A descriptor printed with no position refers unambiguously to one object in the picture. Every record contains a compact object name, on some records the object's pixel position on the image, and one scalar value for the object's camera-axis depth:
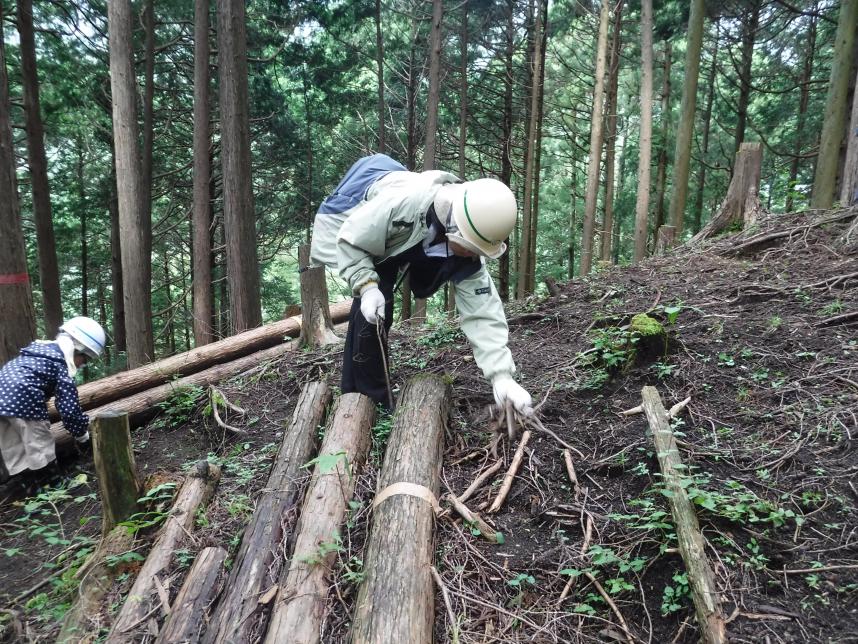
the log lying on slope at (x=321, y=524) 2.15
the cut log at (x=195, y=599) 2.23
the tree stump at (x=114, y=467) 2.93
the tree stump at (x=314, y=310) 5.54
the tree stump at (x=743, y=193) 7.07
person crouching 3.99
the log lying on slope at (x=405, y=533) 2.04
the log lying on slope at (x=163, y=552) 2.36
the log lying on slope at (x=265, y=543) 2.20
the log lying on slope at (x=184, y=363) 4.94
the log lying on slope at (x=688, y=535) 1.83
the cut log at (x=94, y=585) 2.39
